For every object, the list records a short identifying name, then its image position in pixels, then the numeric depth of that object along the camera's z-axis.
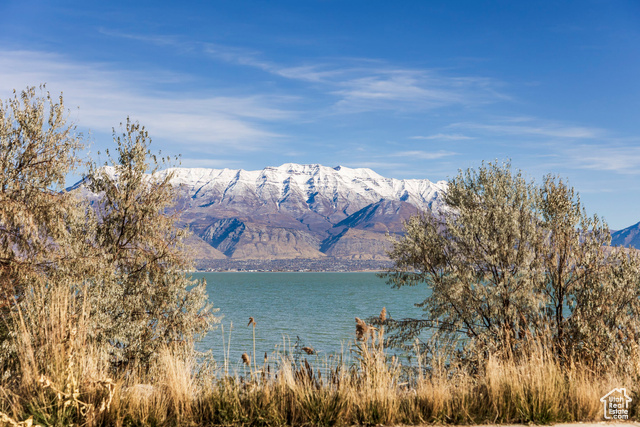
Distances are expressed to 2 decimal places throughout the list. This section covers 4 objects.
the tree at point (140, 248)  18.61
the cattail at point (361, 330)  7.97
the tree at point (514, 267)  13.55
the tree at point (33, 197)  14.90
